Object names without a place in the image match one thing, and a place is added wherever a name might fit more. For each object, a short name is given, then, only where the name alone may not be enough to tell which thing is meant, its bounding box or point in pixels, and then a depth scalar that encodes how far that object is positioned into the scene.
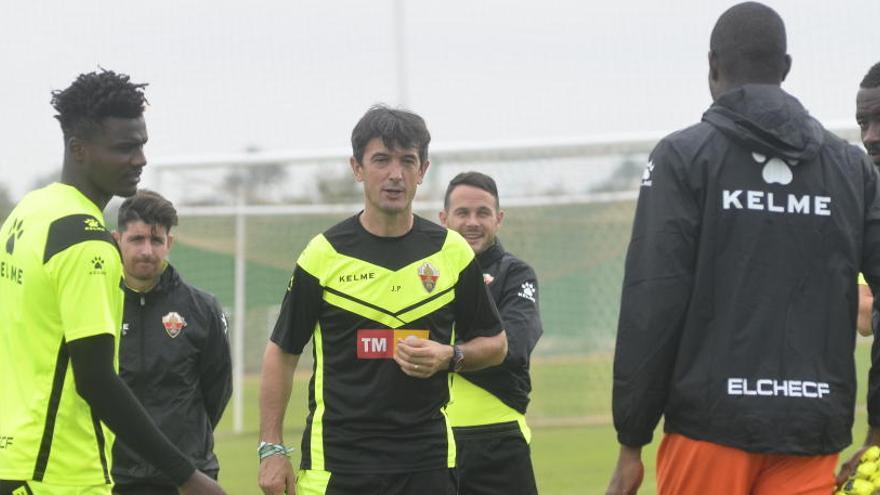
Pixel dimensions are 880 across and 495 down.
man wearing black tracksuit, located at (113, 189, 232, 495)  14.34
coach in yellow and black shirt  11.21
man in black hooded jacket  8.94
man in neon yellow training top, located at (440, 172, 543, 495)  14.55
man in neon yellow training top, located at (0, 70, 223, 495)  8.80
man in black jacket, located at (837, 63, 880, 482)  11.59
